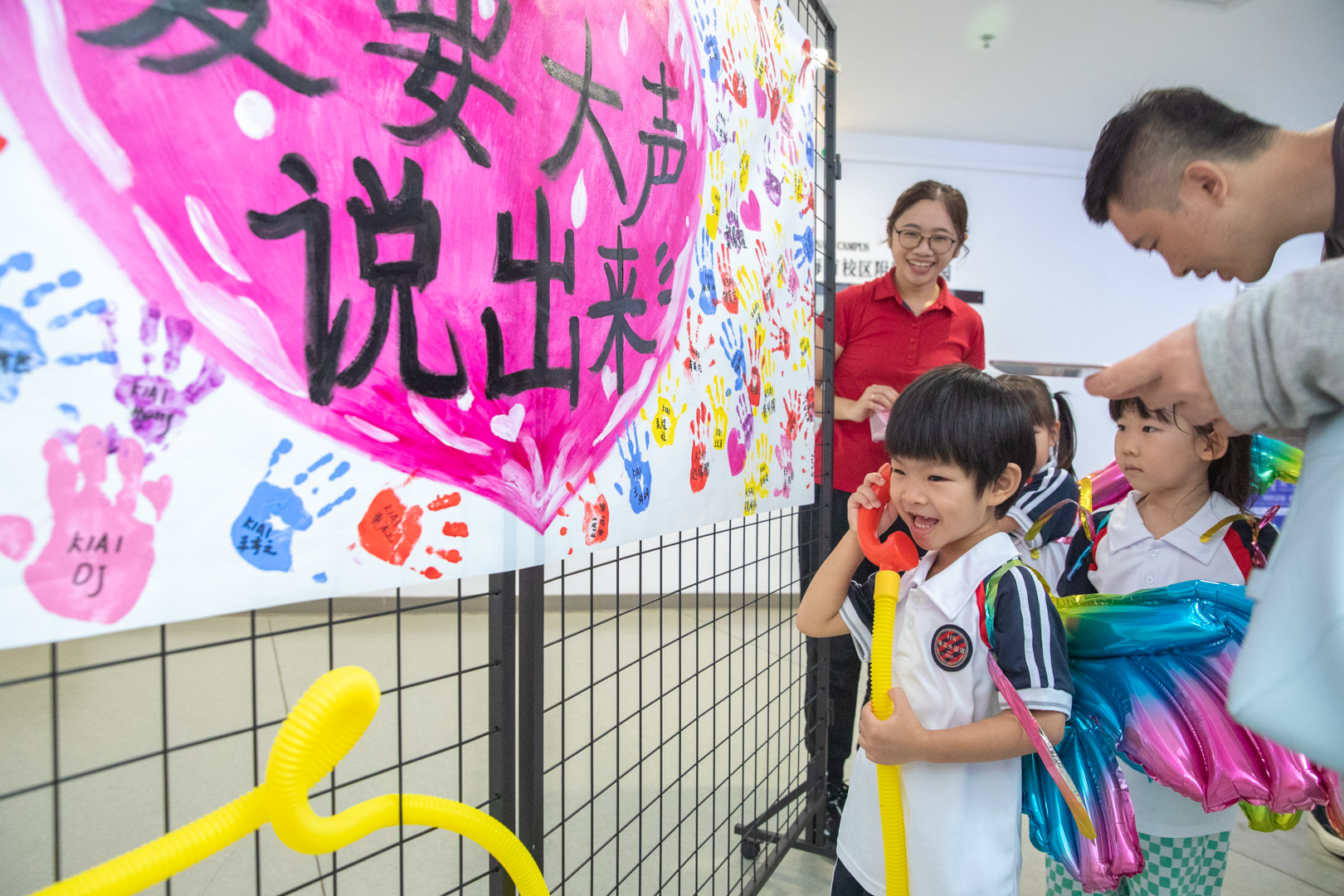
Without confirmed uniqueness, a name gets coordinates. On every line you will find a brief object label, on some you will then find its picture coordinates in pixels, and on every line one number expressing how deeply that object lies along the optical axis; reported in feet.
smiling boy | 3.01
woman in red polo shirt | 5.62
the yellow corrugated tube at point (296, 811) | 1.48
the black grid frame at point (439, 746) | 3.08
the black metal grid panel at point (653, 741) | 5.45
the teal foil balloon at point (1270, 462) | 4.71
